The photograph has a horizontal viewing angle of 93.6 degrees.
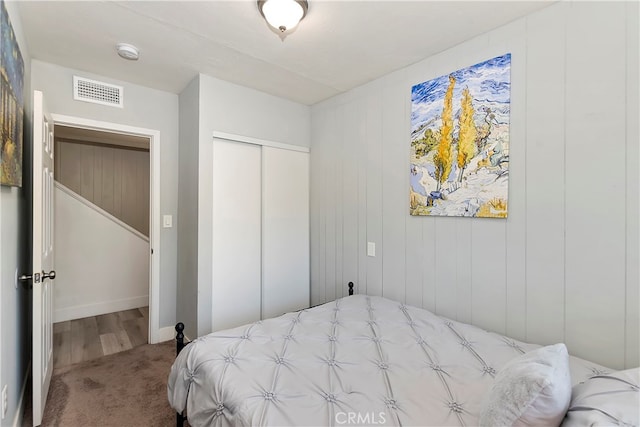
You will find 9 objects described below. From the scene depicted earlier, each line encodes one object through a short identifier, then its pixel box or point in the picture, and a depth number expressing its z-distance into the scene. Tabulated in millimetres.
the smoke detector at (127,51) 2180
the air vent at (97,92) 2553
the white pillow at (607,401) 782
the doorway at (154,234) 2918
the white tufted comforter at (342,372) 1143
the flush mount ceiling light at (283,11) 1596
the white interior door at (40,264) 1754
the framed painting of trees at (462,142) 1909
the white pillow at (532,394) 851
